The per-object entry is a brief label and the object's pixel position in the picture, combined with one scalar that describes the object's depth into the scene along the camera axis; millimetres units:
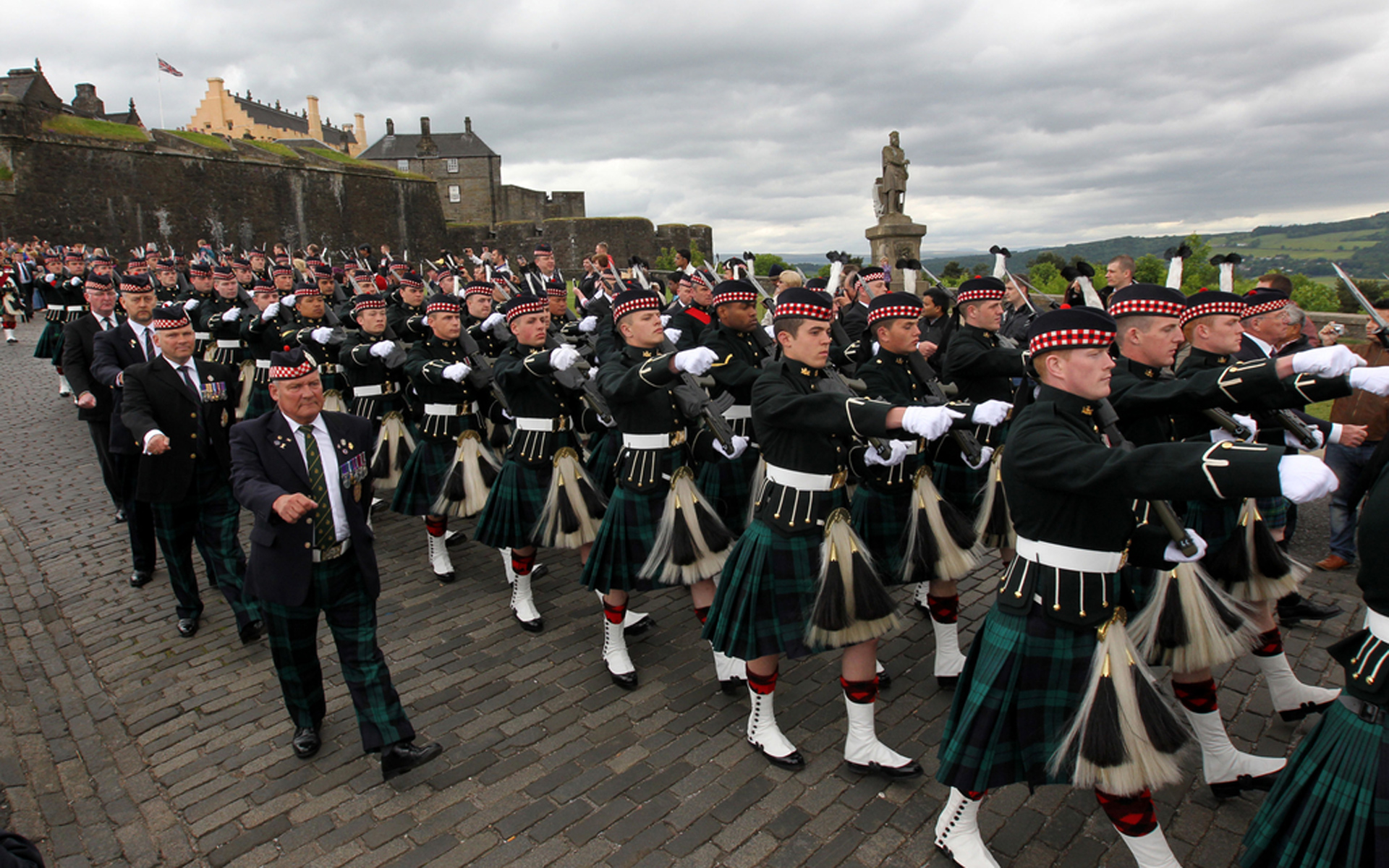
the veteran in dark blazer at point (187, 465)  5754
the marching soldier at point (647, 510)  4875
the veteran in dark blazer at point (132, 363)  6504
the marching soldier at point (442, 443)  6664
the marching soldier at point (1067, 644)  2867
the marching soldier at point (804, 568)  3861
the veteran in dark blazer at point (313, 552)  4055
